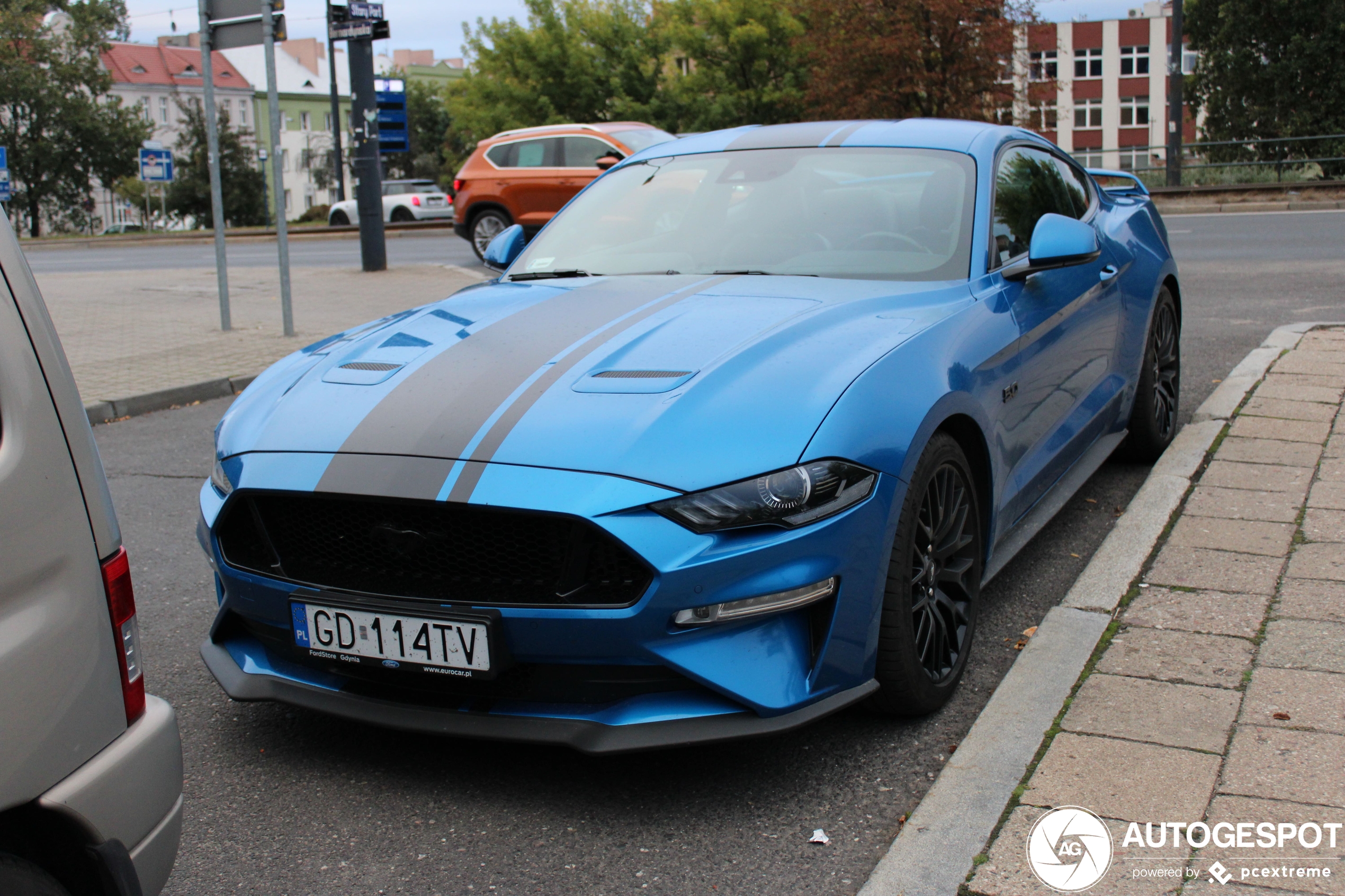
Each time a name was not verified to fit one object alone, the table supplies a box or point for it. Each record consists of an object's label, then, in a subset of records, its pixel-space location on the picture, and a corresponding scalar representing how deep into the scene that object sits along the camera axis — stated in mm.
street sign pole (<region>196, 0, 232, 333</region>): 10131
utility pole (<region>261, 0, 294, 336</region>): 9695
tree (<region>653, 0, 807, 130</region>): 41594
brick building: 80062
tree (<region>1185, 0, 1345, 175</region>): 39000
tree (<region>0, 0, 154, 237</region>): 59250
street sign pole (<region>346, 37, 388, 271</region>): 15734
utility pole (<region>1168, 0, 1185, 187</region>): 24938
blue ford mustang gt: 2580
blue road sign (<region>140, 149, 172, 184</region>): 27875
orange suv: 17344
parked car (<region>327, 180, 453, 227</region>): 35812
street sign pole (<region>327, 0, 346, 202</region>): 41281
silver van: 1698
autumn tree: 27828
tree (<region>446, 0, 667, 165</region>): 44812
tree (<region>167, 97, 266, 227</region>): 56688
